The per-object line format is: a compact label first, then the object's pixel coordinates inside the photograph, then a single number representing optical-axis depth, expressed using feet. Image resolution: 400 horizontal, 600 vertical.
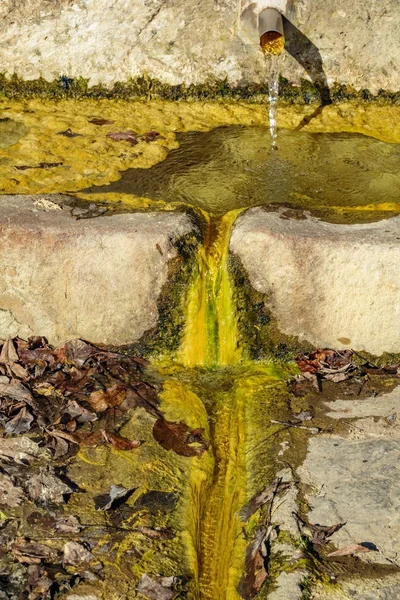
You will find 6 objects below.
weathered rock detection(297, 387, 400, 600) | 11.36
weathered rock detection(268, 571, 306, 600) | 10.99
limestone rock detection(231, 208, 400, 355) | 15.62
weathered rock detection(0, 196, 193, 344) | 15.70
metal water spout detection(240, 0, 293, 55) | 21.17
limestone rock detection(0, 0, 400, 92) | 22.17
